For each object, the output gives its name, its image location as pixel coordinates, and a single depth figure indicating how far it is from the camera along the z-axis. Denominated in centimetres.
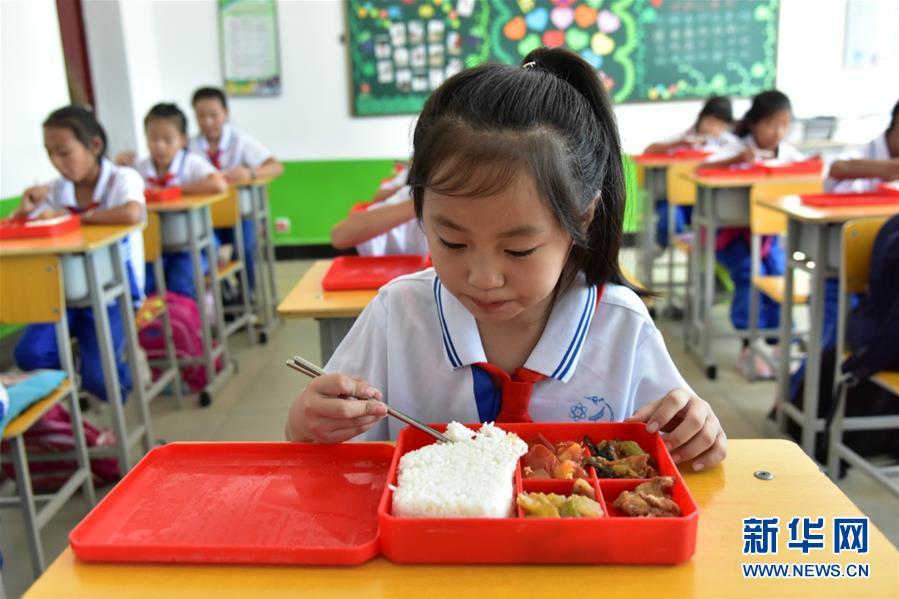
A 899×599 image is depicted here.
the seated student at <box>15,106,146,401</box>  260
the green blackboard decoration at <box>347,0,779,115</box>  568
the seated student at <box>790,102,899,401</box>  266
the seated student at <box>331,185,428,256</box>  217
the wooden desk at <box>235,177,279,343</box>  415
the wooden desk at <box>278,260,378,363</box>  176
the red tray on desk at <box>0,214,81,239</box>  225
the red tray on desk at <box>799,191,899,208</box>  240
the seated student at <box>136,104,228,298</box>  397
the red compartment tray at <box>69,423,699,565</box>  60
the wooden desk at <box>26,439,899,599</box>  58
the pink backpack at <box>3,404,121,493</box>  232
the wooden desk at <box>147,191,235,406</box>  318
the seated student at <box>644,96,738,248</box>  486
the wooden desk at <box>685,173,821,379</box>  326
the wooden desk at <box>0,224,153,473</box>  211
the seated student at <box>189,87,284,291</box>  468
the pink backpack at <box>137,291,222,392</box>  335
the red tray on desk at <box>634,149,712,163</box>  432
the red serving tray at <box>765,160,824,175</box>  329
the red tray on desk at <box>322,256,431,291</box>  193
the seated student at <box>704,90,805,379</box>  361
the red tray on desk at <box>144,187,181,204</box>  325
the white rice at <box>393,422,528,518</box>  62
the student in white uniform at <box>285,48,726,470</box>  80
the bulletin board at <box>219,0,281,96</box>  575
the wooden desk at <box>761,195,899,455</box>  229
